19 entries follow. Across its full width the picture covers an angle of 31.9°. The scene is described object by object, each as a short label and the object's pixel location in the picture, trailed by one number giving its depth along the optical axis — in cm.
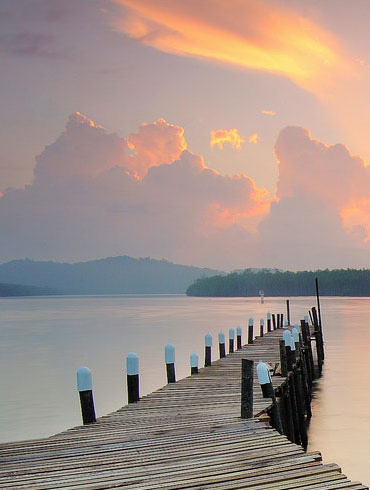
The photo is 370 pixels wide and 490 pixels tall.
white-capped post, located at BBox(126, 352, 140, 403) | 1364
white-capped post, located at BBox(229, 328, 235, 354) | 2752
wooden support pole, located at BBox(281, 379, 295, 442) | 1546
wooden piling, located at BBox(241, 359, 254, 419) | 1056
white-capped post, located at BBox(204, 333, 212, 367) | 2150
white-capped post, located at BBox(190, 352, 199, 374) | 1862
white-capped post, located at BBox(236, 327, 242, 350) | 3025
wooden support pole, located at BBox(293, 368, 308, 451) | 1727
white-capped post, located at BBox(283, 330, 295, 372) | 1867
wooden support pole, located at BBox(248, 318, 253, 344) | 3347
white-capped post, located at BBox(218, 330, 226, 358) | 2533
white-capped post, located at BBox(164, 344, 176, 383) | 1686
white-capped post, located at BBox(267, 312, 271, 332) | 4046
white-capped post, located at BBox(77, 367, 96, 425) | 1145
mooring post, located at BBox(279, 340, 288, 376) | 1727
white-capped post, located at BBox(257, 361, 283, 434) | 1138
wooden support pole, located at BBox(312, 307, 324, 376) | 3525
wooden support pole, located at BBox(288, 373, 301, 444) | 1686
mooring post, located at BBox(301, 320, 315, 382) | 2814
